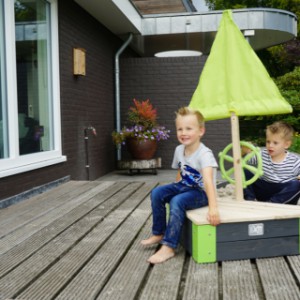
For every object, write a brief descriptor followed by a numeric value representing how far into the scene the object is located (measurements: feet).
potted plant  23.08
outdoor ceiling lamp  27.09
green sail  9.16
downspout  25.55
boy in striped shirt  9.86
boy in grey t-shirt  7.88
